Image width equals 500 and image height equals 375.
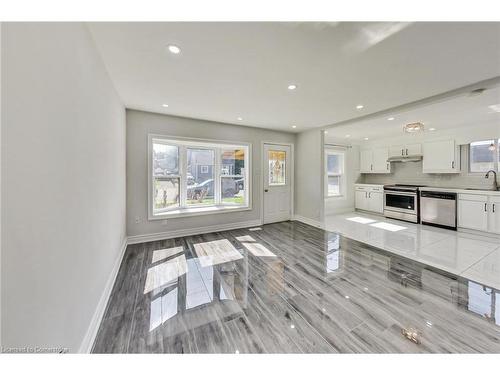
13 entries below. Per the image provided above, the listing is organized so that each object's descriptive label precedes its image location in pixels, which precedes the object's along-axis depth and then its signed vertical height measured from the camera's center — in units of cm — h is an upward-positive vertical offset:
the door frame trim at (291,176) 482 +24
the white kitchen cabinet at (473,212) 394 -56
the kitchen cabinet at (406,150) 525 +98
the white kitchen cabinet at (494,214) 379 -58
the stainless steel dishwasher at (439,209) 436 -56
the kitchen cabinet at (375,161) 592 +78
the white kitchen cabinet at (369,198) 573 -41
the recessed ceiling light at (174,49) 171 +122
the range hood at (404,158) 522 +74
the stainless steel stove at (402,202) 494 -46
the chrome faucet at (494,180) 420 +10
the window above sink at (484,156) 420 +65
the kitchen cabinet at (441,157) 460 +69
